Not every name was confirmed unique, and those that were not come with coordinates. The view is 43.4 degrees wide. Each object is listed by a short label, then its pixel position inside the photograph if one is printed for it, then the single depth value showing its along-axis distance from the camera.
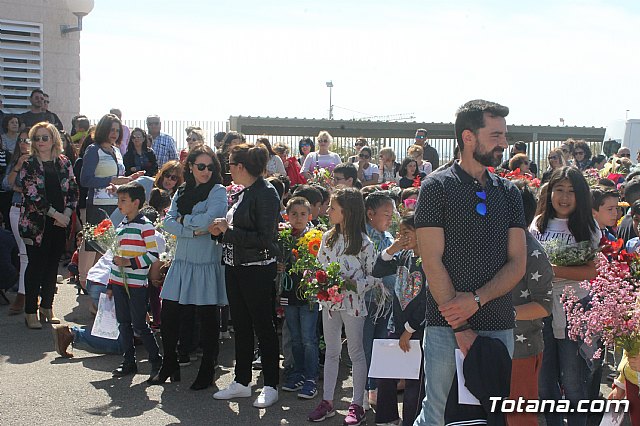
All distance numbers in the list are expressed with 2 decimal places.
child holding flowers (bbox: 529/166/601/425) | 5.35
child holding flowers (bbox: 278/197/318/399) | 7.04
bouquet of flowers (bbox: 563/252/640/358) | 4.27
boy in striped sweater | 7.40
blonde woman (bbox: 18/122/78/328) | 8.96
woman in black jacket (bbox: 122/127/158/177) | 11.94
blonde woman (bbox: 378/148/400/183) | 13.74
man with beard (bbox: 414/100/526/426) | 3.87
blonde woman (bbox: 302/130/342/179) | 12.98
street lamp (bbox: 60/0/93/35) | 16.55
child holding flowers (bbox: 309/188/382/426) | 6.23
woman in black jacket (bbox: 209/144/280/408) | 6.53
